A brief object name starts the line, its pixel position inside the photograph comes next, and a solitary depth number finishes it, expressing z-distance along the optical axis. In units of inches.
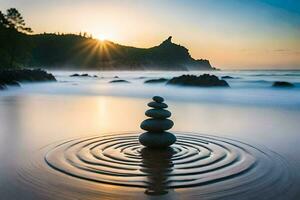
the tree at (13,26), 1927.6
